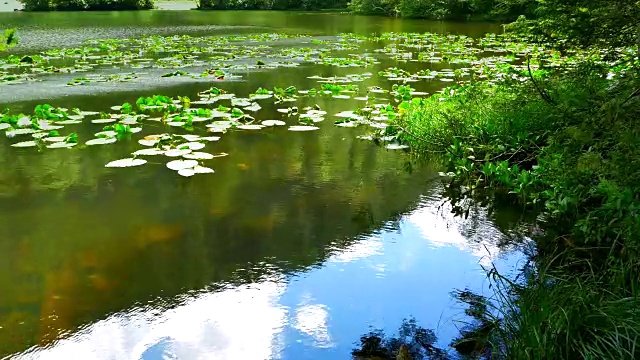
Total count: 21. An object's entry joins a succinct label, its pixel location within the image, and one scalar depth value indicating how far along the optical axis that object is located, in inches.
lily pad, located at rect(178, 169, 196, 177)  208.7
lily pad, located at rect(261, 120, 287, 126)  285.2
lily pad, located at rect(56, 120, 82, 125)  279.5
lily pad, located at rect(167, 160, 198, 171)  215.5
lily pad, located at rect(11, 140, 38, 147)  243.1
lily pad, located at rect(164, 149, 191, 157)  231.6
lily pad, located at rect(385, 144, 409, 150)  253.6
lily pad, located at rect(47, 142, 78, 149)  241.4
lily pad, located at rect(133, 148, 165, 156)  231.0
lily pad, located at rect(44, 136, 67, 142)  249.6
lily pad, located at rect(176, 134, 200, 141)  253.0
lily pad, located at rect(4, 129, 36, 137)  258.6
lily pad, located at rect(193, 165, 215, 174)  212.7
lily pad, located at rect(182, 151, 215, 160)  227.9
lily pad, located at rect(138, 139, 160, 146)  242.2
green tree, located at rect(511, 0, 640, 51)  115.3
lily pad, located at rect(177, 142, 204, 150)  239.3
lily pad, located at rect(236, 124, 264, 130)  276.4
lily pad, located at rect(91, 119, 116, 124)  277.3
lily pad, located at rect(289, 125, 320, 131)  277.9
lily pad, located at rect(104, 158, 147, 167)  218.4
